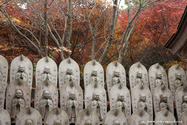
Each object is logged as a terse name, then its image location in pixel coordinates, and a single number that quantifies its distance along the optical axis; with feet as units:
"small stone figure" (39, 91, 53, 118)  21.63
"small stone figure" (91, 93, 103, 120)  22.30
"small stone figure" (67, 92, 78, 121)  21.83
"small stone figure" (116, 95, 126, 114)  22.88
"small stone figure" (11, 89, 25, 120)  20.95
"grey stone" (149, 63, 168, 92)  25.77
